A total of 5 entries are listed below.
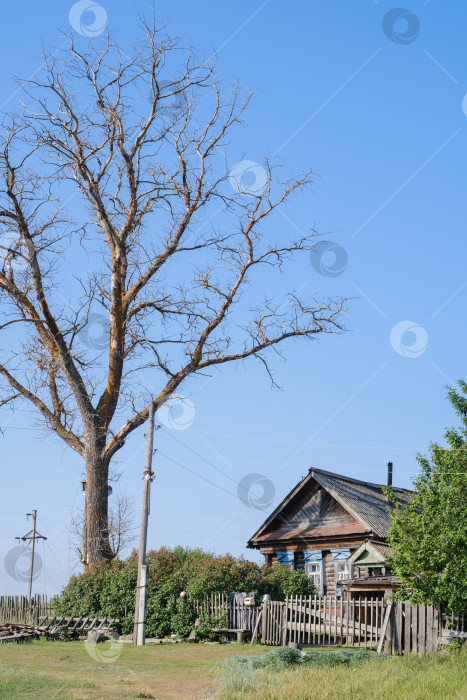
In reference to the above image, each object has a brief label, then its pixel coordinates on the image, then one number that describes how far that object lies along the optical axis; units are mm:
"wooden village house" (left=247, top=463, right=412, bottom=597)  29203
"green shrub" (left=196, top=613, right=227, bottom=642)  23266
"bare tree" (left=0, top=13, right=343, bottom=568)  28344
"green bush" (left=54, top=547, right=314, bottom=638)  24266
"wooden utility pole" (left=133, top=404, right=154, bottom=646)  21266
